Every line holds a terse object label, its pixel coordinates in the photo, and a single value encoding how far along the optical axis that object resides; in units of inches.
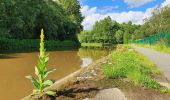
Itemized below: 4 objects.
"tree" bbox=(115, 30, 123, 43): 1880.3
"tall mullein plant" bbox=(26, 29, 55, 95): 94.0
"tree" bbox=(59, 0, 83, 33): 1312.7
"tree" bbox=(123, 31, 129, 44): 1744.9
